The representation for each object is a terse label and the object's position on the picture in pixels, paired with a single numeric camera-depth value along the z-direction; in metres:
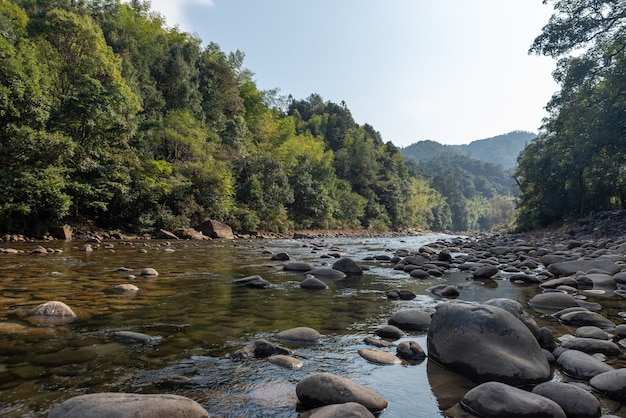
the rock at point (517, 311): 3.54
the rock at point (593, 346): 3.31
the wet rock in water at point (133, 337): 3.33
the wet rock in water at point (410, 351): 3.31
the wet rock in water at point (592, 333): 3.65
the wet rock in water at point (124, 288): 5.47
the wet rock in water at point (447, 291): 6.08
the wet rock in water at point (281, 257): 10.92
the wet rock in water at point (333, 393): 2.31
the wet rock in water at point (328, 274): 7.79
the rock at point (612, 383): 2.48
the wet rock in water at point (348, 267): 8.34
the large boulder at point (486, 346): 2.84
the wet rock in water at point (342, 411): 2.06
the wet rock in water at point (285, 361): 2.97
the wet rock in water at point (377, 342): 3.57
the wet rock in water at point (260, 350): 3.13
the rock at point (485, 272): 8.24
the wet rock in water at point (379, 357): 3.15
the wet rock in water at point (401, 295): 5.82
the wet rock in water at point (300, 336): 3.60
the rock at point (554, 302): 5.23
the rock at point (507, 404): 2.17
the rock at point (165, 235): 19.36
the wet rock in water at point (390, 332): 3.85
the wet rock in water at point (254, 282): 6.38
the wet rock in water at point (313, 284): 6.36
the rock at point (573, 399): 2.24
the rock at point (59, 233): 15.37
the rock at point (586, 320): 4.21
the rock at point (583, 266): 7.93
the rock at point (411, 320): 4.20
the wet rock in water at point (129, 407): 1.85
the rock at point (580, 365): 2.83
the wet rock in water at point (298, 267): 8.66
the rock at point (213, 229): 22.27
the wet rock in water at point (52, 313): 3.85
